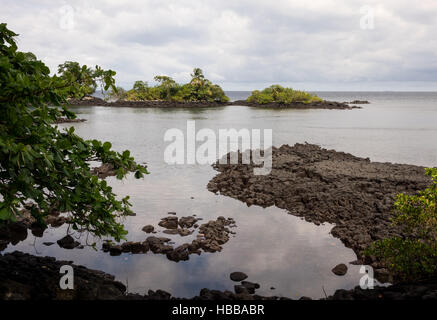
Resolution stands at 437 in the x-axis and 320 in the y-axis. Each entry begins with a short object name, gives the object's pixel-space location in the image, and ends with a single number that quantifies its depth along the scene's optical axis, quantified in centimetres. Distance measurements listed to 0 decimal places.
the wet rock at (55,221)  1194
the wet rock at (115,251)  1018
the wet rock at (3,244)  1019
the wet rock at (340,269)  920
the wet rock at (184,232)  1145
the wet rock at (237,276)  899
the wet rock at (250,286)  838
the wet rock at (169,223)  1212
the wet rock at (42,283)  604
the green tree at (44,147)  443
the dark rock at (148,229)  1175
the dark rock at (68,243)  1057
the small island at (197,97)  9456
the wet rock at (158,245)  1024
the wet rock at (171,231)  1161
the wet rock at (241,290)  809
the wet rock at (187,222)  1220
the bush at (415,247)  802
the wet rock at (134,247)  1033
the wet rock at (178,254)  990
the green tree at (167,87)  10225
